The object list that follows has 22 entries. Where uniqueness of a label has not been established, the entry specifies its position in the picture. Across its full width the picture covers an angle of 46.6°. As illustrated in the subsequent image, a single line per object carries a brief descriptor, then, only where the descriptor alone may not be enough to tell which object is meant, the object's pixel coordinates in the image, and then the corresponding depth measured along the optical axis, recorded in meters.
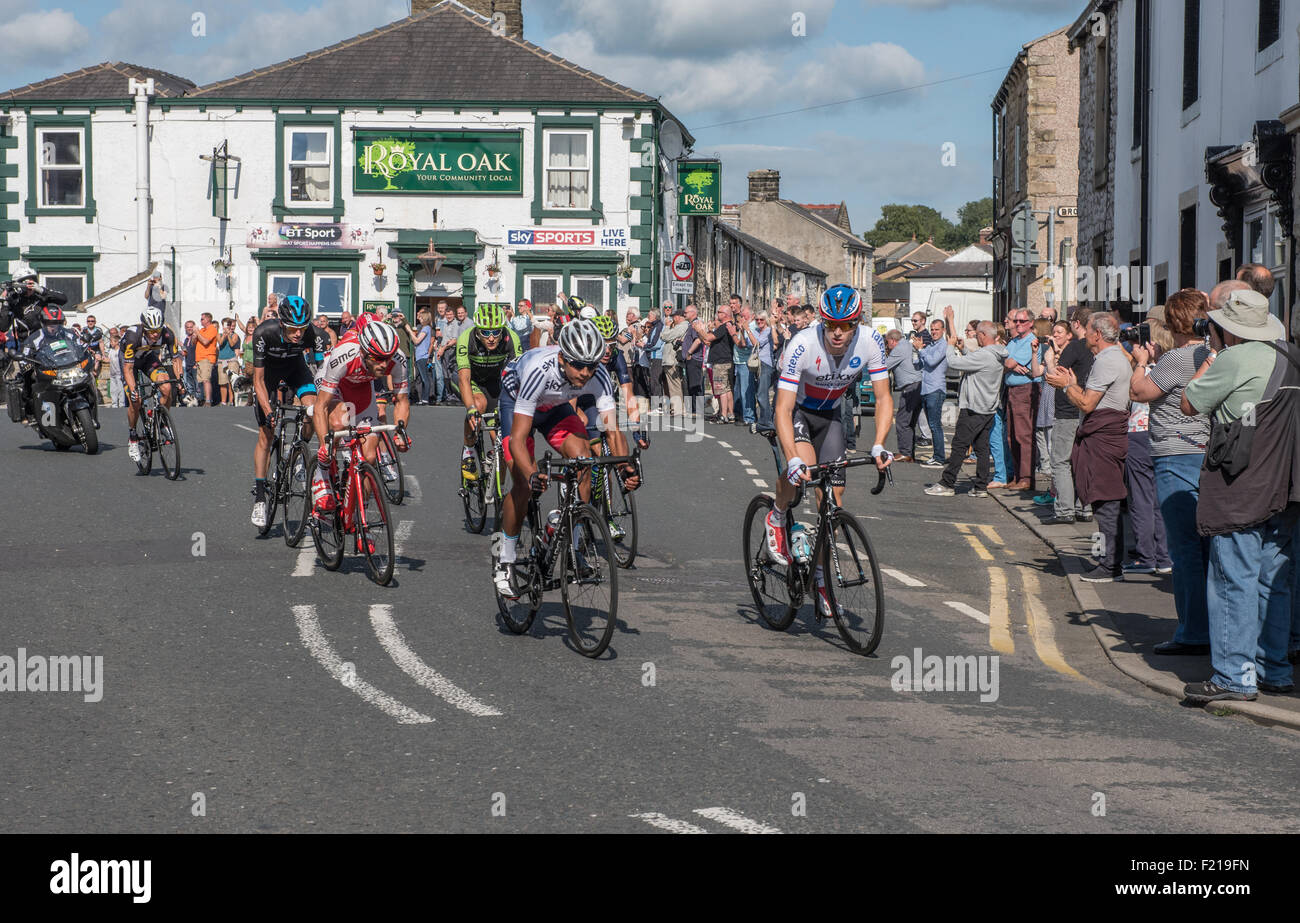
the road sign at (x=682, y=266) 35.31
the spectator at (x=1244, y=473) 7.46
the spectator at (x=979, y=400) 16.72
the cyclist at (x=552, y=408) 8.33
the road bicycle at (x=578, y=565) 8.27
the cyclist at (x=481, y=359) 12.83
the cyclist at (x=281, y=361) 12.46
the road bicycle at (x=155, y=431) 16.42
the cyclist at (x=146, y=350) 16.70
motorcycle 18.44
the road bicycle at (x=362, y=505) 10.41
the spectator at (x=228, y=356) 33.09
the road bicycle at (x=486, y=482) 12.70
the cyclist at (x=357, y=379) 10.48
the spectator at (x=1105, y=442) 11.35
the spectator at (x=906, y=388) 20.75
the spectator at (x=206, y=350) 32.28
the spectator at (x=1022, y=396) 16.11
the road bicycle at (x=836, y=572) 8.65
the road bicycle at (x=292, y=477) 11.71
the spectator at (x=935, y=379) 20.33
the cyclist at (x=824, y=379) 9.06
